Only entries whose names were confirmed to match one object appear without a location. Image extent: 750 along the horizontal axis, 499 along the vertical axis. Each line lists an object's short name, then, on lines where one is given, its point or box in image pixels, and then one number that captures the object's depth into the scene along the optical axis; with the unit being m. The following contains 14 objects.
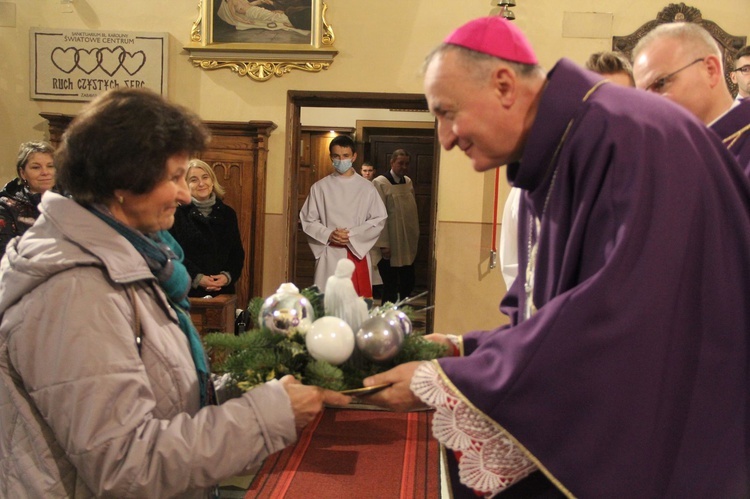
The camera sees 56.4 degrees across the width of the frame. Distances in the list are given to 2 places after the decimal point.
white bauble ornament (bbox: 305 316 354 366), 1.48
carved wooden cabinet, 6.07
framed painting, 6.01
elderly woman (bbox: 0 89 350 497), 1.24
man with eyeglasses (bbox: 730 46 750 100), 3.12
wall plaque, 6.12
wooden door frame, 6.12
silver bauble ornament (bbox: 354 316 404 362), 1.51
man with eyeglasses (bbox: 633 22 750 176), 2.07
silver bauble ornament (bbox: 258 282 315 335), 1.54
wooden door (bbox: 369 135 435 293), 9.88
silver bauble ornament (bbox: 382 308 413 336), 1.57
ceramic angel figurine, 1.62
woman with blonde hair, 4.49
